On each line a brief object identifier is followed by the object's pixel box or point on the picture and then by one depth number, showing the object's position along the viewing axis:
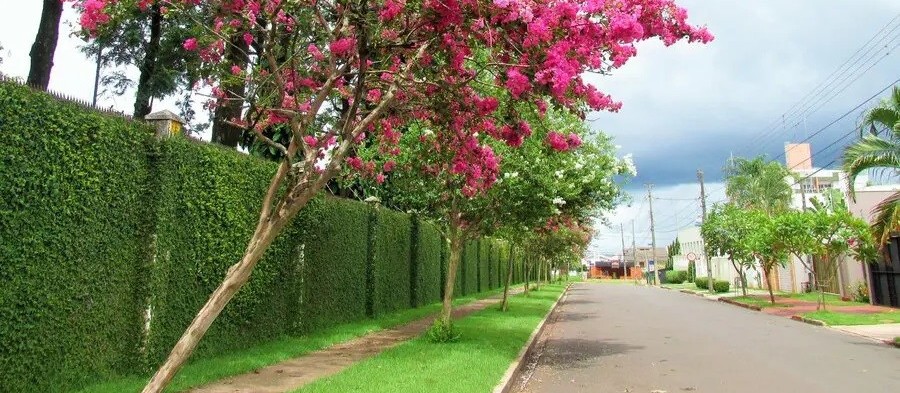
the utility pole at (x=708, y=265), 41.27
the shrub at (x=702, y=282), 47.12
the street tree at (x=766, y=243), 24.52
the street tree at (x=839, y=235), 22.30
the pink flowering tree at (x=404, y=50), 6.87
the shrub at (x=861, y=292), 28.44
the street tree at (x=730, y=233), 29.20
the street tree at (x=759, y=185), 43.12
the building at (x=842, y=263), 28.47
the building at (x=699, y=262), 52.00
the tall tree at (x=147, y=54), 17.34
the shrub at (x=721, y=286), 42.16
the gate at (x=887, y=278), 24.86
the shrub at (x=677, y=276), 68.69
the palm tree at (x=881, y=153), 13.57
